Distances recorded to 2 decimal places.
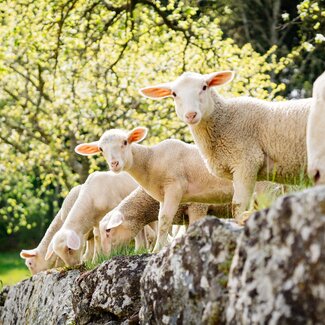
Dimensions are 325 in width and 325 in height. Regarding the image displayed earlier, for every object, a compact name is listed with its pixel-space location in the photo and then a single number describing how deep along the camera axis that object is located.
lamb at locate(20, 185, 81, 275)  11.59
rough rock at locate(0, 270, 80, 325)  7.52
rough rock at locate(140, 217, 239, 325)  3.77
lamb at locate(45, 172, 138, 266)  9.65
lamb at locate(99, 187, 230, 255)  9.56
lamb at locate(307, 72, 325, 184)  3.93
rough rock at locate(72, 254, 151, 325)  5.64
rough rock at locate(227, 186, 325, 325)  2.91
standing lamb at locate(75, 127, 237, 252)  8.73
